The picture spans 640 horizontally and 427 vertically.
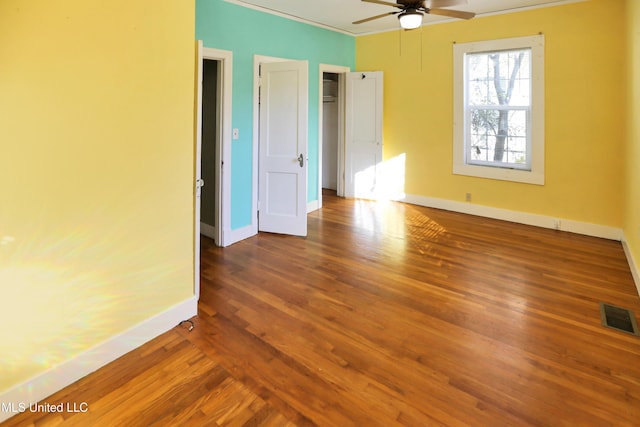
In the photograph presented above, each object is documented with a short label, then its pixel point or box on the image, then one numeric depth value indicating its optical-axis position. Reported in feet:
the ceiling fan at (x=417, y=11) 10.54
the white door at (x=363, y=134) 20.76
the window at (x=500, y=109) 15.98
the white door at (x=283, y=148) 14.40
